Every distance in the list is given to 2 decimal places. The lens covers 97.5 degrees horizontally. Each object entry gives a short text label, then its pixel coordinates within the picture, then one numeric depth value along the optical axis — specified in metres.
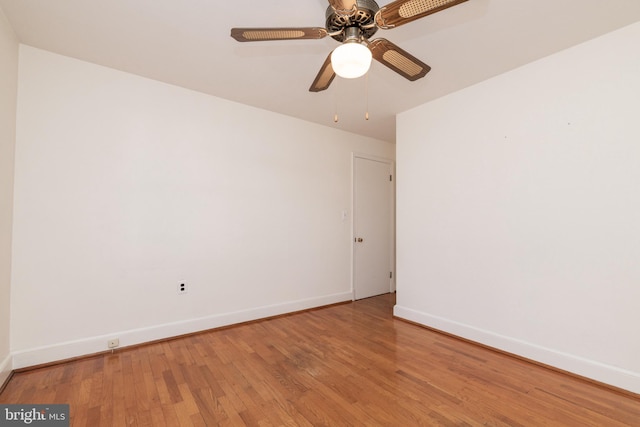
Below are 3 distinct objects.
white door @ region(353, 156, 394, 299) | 4.30
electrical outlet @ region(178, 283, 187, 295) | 2.87
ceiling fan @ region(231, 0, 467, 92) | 1.29
